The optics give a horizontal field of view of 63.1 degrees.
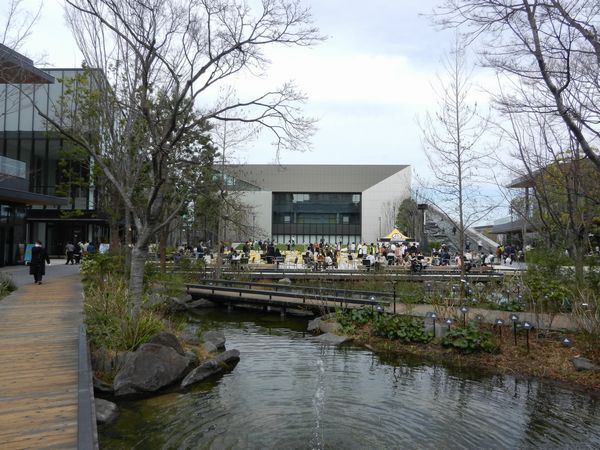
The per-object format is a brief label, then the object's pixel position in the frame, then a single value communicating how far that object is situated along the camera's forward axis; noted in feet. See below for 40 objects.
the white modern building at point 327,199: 244.83
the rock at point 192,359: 30.86
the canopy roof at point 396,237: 126.14
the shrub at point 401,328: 36.88
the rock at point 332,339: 39.33
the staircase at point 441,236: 173.93
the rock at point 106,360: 27.99
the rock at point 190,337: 36.04
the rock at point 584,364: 29.04
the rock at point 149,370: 26.58
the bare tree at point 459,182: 46.21
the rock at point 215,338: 38.16
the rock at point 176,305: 54.15
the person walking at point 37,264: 56.29
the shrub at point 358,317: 42.22
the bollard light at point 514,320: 32.78
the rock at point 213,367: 28.59
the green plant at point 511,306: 40.88
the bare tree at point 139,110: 27.76
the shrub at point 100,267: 51.49
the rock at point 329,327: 42.86
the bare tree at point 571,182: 38.60
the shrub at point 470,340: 33.60
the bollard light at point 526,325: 31.19
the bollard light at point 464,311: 35.53
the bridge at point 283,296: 47.98
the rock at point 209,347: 35.69
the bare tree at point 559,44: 24.02
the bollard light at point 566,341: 30.41
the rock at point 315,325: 45.29
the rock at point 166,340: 29.60
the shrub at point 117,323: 29.43
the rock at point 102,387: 26.45
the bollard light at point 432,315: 36.14
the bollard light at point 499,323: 33.25
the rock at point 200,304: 61.82
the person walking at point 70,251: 98.73
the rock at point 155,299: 40.70
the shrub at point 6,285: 46.42
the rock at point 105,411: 22.34
